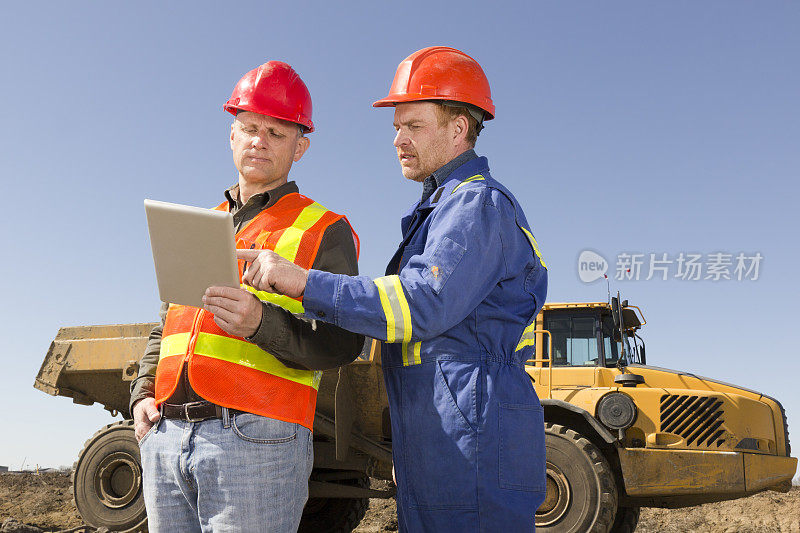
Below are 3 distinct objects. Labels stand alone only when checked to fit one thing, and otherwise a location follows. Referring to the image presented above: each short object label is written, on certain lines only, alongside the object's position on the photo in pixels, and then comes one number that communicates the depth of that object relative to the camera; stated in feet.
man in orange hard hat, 6.23
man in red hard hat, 6.91
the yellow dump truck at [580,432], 20.76
